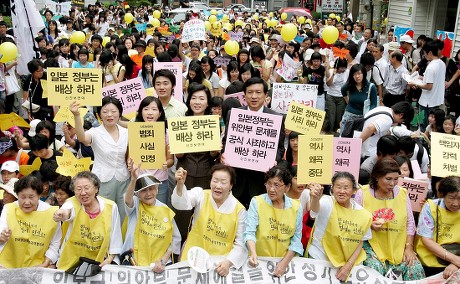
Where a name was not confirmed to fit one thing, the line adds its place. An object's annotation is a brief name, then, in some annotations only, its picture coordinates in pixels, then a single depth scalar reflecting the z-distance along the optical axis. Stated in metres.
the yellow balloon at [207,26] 16.20
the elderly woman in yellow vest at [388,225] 4.64
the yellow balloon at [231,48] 11.35
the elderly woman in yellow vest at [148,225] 4.61
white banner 4.35
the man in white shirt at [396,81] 10.09
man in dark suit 5.55
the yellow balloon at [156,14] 20.85
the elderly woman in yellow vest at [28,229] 4.44
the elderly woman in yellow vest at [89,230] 4.45
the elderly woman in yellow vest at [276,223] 4.51
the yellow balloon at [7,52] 9.41
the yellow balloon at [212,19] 18.47
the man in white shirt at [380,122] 6.29
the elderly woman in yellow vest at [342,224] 4.48
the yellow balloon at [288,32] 12.09
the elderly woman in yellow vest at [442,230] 4.57
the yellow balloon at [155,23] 17.00
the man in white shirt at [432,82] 9.08
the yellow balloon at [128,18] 18.92
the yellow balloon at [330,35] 12.59
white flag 10.51
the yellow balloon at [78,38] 12.86
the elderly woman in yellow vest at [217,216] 4.53
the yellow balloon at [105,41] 13.00
